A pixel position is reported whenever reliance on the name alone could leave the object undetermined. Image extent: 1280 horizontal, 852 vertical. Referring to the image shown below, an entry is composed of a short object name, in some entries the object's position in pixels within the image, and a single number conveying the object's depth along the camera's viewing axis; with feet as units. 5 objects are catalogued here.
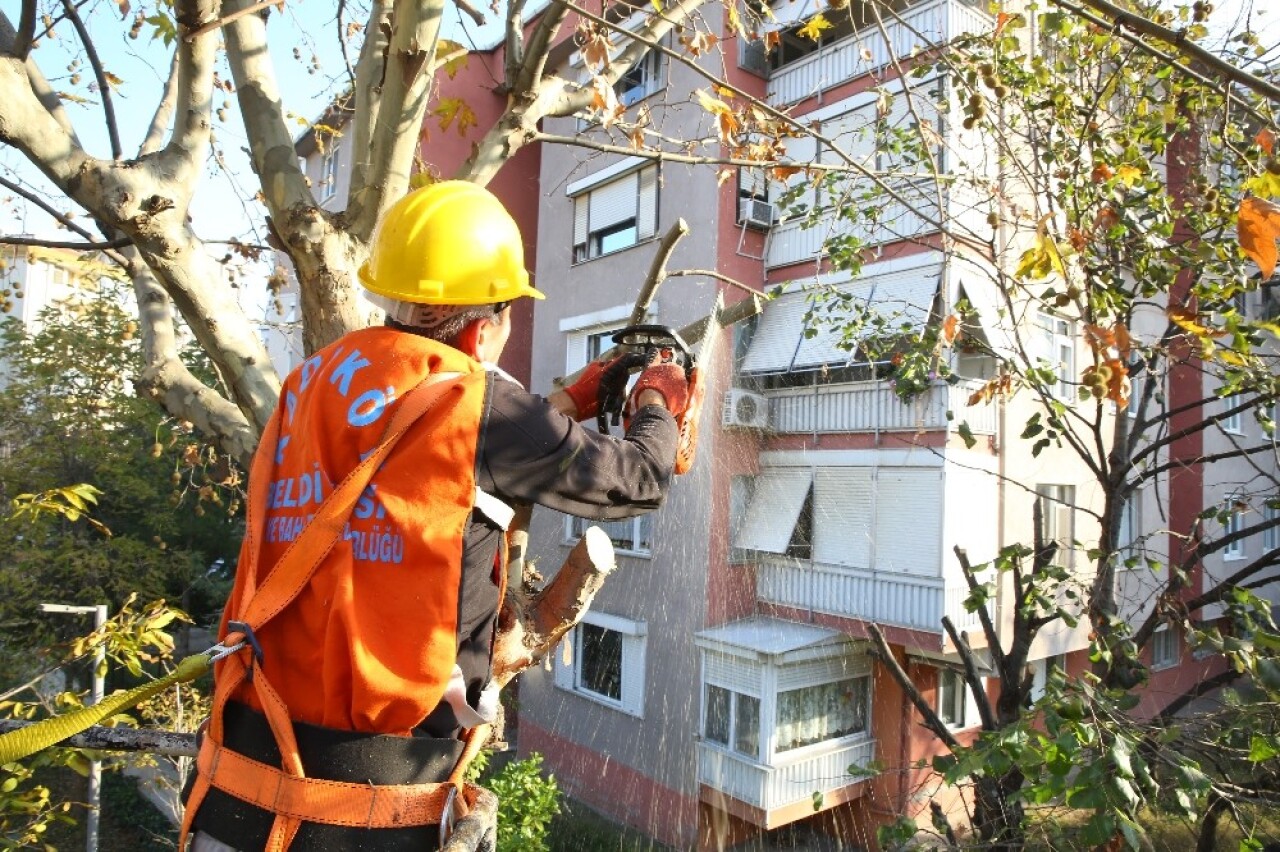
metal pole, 11.85
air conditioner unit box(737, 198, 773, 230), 39.78
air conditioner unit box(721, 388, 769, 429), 38.37
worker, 4.89
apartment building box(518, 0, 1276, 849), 35.37
